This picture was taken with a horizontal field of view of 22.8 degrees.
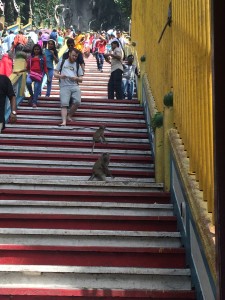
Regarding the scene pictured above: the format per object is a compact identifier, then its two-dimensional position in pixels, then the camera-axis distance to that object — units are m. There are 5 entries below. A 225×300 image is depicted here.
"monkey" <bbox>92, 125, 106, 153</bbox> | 8.23
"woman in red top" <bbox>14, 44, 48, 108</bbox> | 10.30
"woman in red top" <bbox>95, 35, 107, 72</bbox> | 18.63
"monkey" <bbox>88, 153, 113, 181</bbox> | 6.96
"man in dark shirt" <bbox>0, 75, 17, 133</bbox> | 7.66
